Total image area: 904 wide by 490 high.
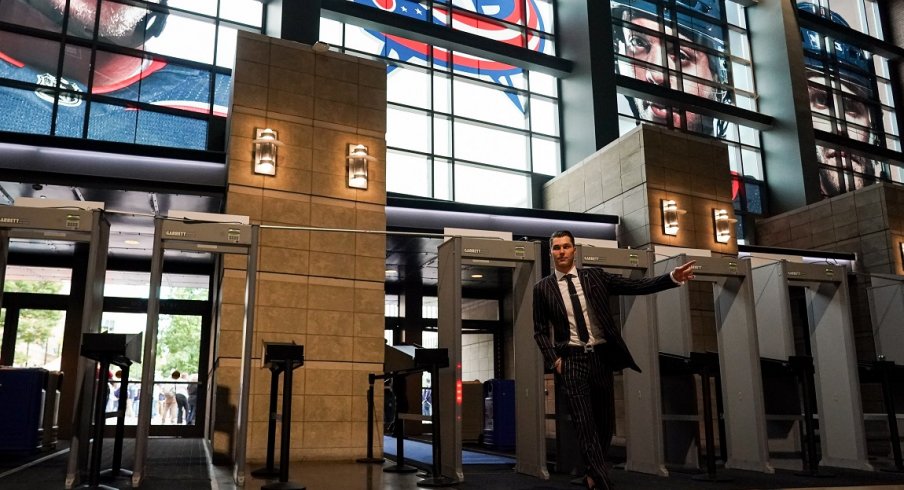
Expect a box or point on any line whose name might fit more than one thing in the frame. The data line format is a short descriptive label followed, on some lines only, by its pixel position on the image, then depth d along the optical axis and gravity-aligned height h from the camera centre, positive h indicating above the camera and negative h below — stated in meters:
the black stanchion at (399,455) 6.24 -0.66
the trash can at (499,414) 10.15 -0.47
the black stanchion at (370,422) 7.07 -0.41
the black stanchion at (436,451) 5.20 -0.52
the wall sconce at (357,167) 8.20 +2.51
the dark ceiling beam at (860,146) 17.92 +6.19
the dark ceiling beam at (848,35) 18.91 +9.59
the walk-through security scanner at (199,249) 5.22 +1.08
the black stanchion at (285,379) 4.69 +0.02
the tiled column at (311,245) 7.40 +1.54
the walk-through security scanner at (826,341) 6.80 +0.40
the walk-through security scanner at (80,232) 5.16 +1.15
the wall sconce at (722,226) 11.52 +2.54
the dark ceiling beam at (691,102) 15.70 +6.54
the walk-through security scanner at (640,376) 6.06 +0.04
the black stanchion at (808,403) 5.95 -0.20
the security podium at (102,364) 4.85 +0.14
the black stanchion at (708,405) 5.47 -0.19
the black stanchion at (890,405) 6.82 -0.24
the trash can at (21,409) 7.35 -0.27
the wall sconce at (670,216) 11.08 +2.60
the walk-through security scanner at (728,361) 6.38 +0.19
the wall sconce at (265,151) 7.72 +2.55
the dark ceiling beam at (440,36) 13.54 +7.05
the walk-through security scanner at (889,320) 8.83 +0.77
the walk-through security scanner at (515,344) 5.62 +0.31
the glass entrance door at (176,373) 11.88 +0.17
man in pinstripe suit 4.13 +0.27
